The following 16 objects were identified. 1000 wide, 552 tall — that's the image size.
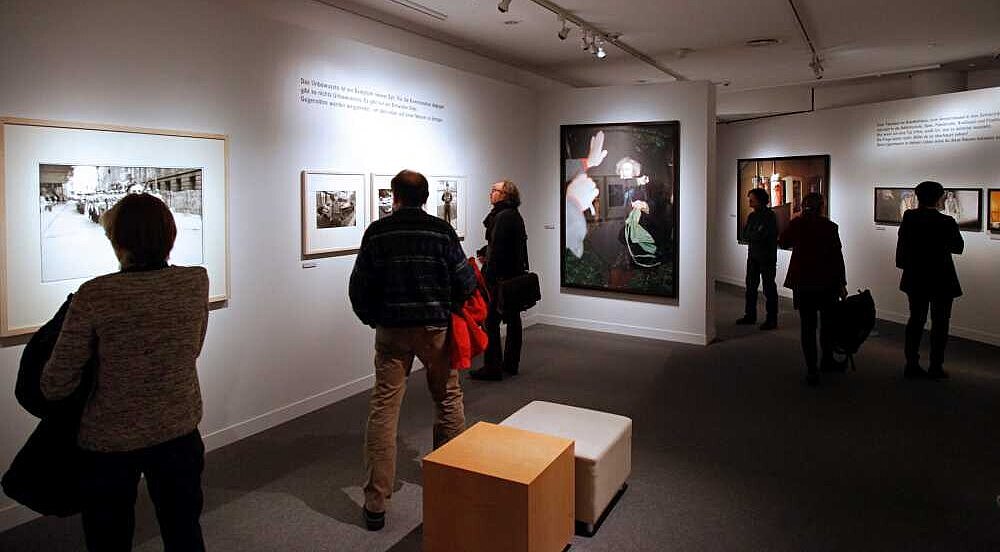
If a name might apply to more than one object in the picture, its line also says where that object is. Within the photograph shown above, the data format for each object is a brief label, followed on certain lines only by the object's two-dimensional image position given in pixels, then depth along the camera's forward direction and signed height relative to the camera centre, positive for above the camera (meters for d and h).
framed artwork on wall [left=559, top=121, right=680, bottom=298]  8.70 +0.46
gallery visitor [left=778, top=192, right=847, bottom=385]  6.36 -0.25
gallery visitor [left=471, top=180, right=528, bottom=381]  6.33 +0.03
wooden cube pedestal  3.09 -1.15
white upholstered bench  3.69 -1.11
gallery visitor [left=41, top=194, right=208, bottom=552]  2.33 -0.44
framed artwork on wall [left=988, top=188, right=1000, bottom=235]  8.47 +0.36
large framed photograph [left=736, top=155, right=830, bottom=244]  11.48 +1.07
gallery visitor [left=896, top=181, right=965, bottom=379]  6.43 -0.14
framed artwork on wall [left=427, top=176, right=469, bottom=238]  7.40 +0.47
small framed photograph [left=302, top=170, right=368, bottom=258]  5.82 +0.28
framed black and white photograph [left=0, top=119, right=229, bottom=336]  3.82 +0.30
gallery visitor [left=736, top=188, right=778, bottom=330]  9.48 -0.01
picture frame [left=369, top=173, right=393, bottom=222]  6.49 +0.45
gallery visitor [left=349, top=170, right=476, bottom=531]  3.71 -0.29
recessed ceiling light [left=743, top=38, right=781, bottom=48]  8.23 +2.37
